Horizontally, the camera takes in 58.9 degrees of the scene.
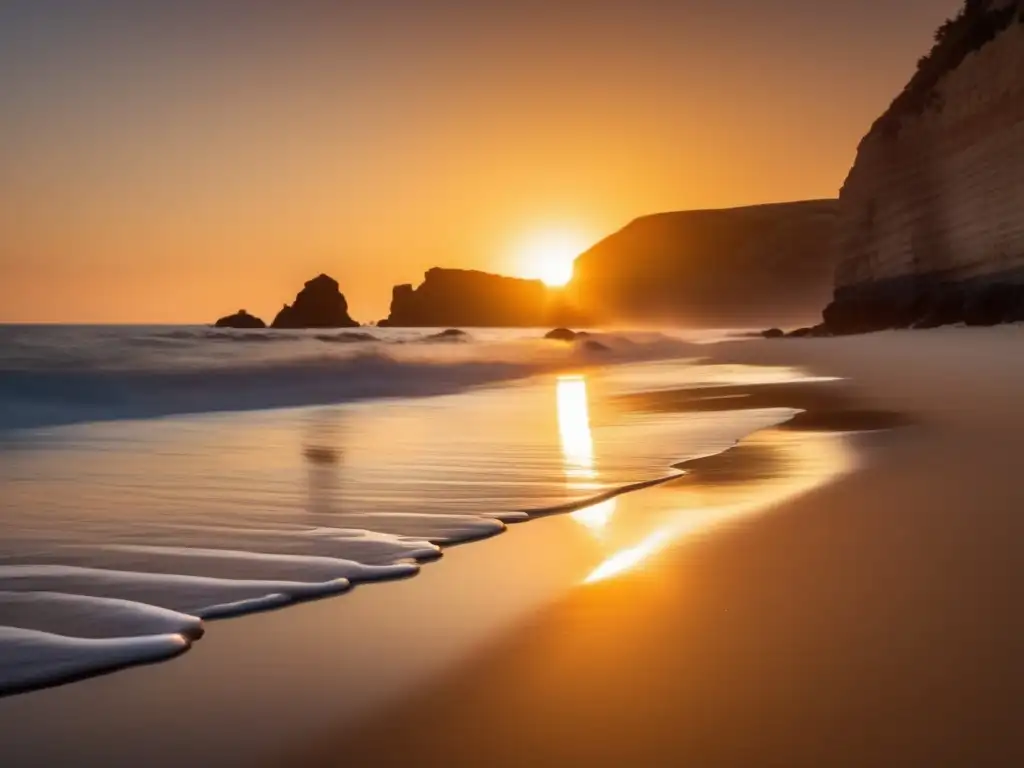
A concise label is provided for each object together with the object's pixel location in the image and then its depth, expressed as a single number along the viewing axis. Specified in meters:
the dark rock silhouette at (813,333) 35.06
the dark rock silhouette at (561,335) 49.98
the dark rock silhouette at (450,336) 49.50
